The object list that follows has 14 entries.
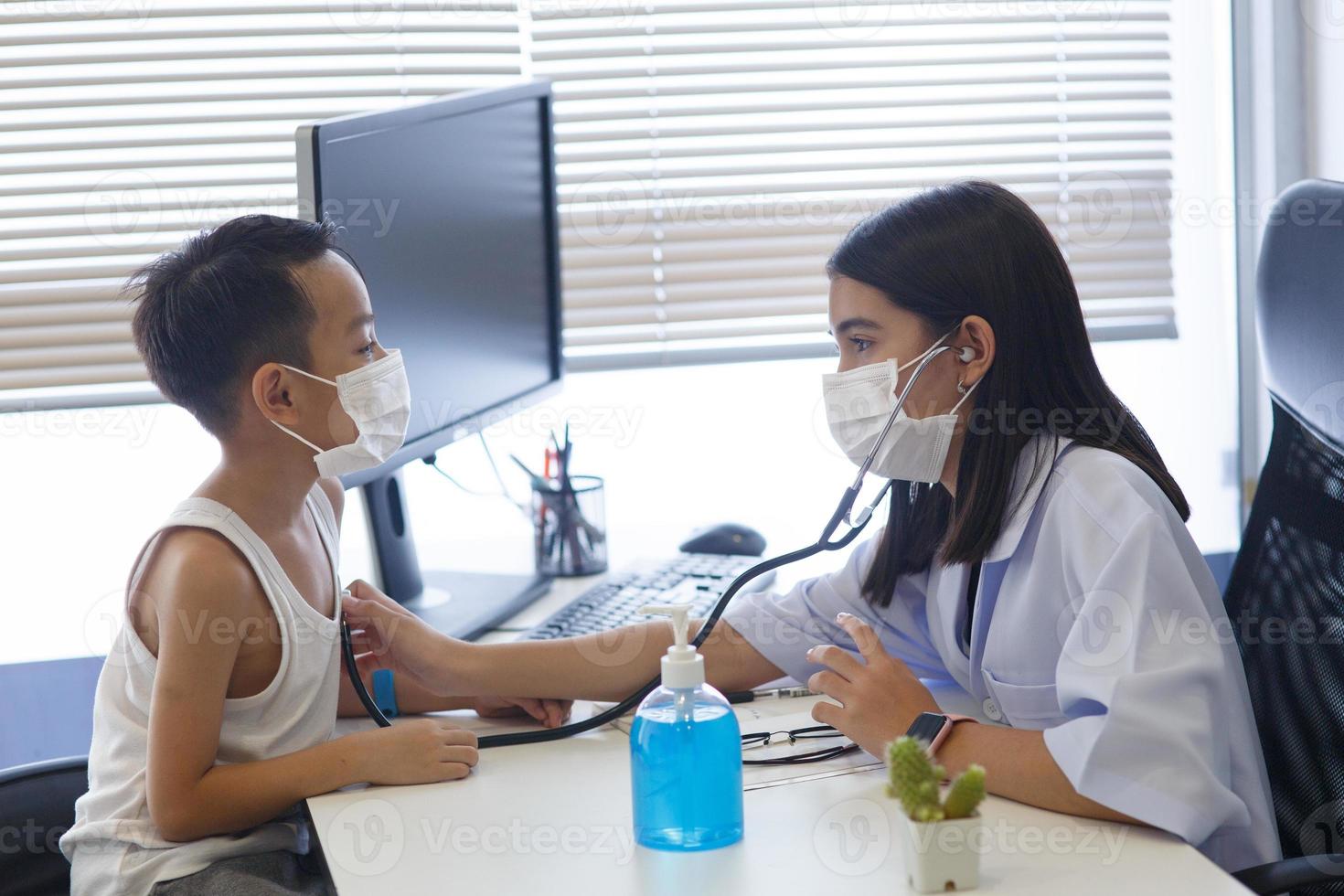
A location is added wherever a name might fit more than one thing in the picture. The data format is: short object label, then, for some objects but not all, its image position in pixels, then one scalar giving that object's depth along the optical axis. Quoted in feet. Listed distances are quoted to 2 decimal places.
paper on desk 8.50
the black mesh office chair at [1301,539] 8.77
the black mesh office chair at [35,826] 8.88
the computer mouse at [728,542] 10.32
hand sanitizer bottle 8.09
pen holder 10.19
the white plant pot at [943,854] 7.89
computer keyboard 9.52
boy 8.47
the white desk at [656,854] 8.01
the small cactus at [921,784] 7.81
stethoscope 8.77
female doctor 8.23
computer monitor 9.22
